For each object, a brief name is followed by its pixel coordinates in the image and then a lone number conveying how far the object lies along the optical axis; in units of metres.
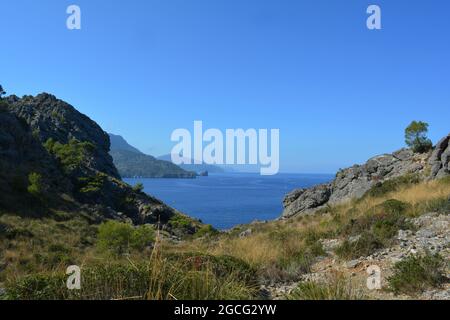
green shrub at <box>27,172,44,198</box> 39.25
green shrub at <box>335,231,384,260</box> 10.02
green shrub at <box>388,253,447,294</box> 6.78
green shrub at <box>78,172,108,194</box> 55.92
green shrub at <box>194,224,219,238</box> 36.20
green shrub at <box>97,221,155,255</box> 20.81
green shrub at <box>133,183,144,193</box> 68.07
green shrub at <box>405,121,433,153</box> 33.62
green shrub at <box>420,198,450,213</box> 13.28
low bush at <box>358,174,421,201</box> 25.26
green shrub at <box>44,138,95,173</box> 59.96
